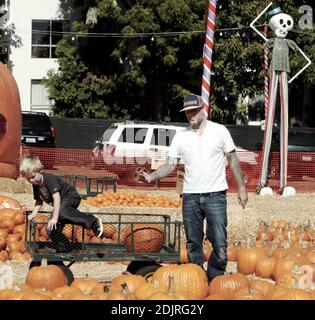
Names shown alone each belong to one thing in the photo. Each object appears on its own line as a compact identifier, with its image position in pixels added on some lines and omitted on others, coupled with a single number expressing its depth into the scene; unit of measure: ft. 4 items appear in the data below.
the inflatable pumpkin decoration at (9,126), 54.44
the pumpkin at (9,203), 37.58
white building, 121.70
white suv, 66.59
